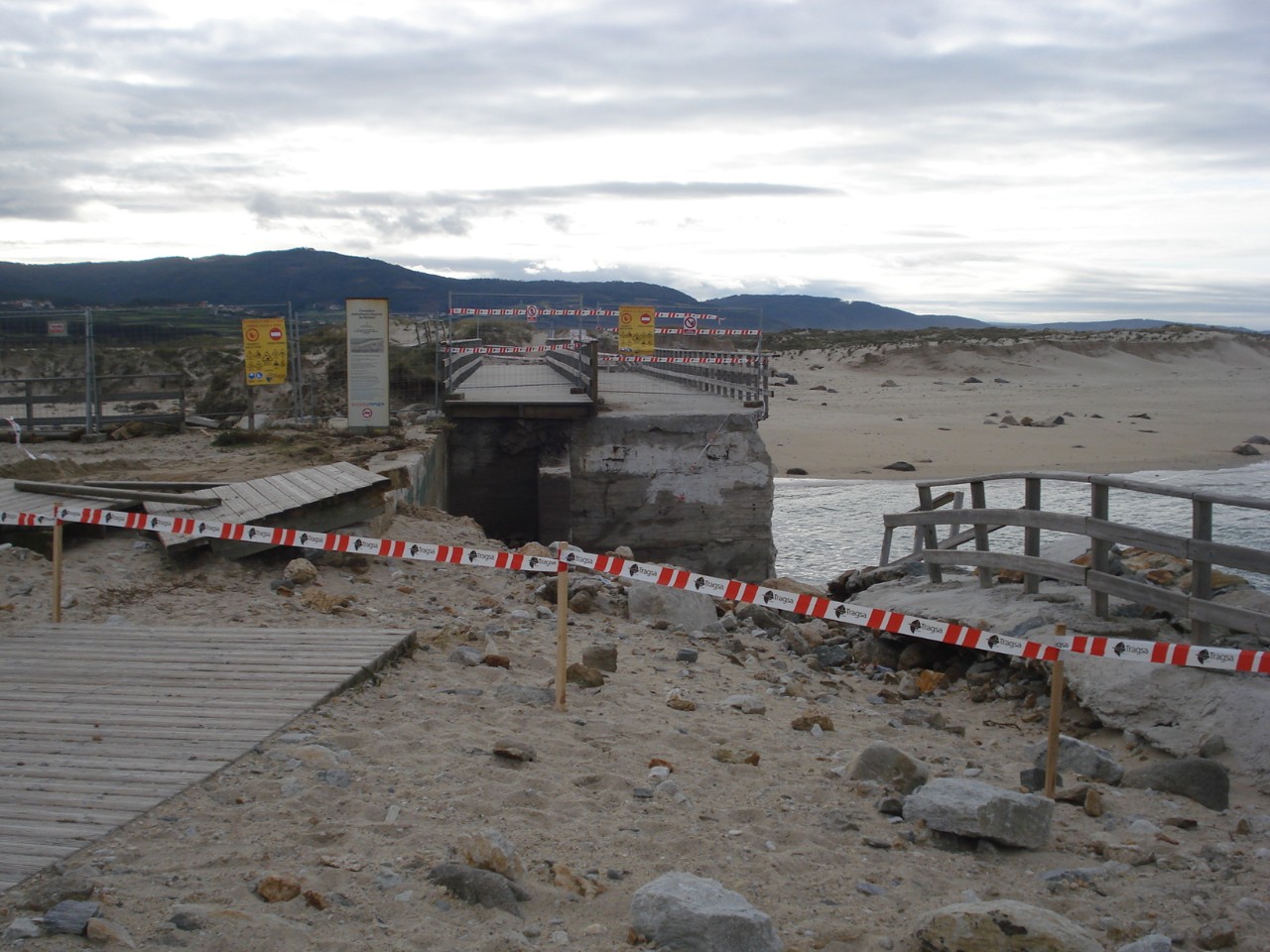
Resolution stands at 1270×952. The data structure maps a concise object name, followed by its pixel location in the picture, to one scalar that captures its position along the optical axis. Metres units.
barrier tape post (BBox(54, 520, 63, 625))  7.56
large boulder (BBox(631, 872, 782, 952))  3.89
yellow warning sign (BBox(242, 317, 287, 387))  17.42
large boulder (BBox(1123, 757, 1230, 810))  5.81
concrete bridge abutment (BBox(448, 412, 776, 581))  17.72
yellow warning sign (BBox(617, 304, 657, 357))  20.06
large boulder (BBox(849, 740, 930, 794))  5.62
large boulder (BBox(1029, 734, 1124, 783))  6.15
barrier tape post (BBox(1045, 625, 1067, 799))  5.72
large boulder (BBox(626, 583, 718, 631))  9.23
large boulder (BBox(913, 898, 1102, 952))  3.85
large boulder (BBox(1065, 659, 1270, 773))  6.34
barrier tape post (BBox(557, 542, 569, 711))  6.32
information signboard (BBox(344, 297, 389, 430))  16.14
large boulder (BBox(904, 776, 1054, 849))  4.94
